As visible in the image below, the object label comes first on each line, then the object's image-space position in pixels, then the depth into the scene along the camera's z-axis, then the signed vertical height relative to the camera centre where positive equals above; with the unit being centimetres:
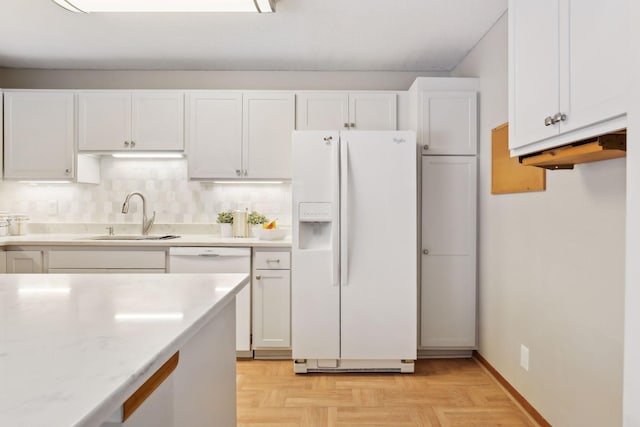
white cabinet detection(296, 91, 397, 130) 342 +86
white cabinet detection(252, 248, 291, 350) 316 -64
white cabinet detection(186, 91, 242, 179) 342 +72
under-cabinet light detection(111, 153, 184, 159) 349 +50
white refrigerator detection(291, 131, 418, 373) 292 -29
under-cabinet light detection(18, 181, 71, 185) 364 +27
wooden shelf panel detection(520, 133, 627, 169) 127 +23
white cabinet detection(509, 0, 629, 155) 116 +48
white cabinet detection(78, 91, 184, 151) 344 +83
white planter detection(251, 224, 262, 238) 335 -13
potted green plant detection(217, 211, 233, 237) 356 -8
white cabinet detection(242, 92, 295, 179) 342 +70
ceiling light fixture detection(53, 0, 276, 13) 214 +110
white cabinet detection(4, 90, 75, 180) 343 +66
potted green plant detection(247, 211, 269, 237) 354 -6
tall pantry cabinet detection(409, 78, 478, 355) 316 +10
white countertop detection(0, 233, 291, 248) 314 -23
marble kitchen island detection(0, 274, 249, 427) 57 -25
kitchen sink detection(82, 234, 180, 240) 348 -21
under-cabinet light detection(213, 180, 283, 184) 353 +27
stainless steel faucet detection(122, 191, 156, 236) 365 -7
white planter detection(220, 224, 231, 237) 357 -15
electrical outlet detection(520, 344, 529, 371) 240 -84
